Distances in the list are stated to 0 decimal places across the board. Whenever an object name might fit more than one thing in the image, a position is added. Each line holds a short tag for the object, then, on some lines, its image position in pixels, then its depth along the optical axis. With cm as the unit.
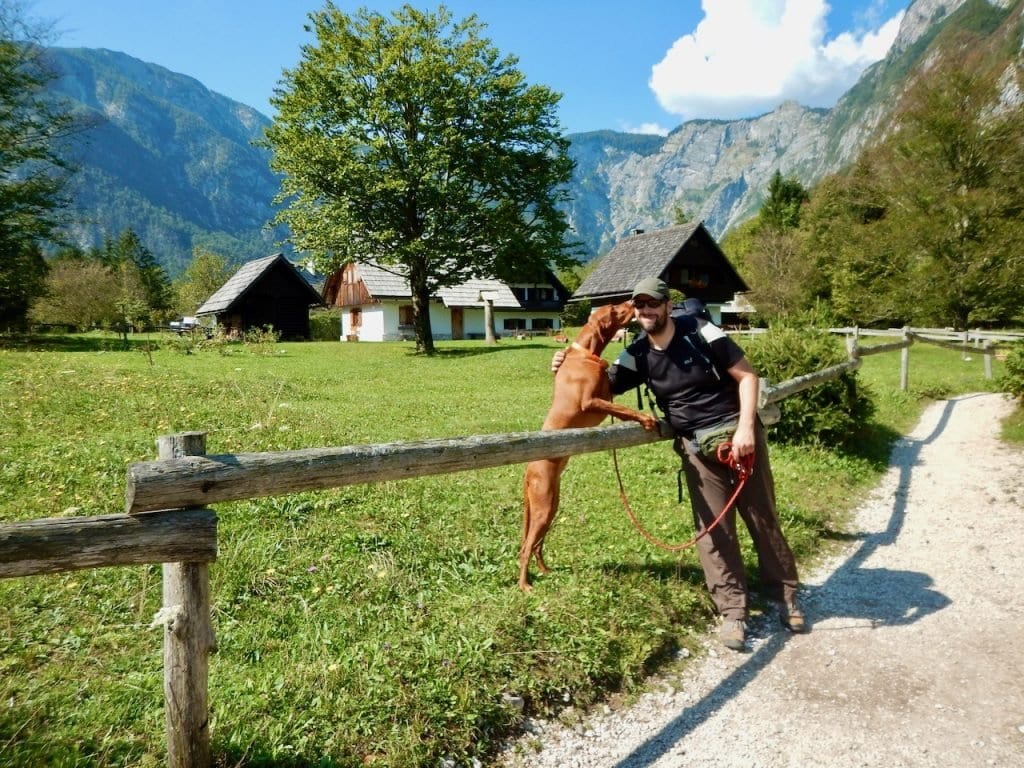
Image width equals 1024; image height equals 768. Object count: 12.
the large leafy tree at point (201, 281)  6906
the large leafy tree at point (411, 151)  2380
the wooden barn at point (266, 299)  3800
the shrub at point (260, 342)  2298
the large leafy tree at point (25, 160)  2353
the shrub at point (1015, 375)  991
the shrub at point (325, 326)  4543
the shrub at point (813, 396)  848
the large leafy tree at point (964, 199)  2344
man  389
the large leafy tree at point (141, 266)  5891
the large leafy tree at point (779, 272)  3834
